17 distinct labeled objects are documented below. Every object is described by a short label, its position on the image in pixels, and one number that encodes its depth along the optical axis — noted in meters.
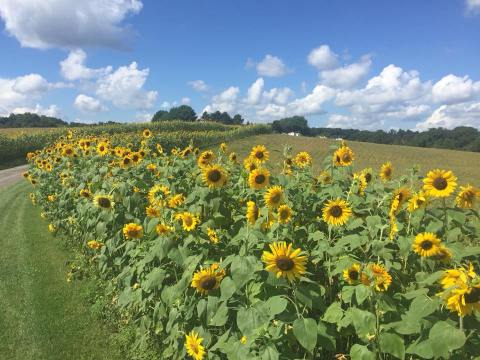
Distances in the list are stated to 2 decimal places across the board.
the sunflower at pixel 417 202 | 3.19
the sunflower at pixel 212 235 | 3.87
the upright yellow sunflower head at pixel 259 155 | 4.77
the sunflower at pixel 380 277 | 2.73
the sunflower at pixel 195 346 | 3.23
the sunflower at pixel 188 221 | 3.67
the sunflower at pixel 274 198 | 3.58
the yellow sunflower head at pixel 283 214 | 3.44
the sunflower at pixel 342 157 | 4.71
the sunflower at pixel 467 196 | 3.28
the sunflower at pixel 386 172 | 4.43
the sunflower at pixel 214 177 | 4.11
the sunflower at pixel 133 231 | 4.23
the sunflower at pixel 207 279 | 3.17
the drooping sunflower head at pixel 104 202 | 4.89
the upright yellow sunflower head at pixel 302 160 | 5.51
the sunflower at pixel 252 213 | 3.51
